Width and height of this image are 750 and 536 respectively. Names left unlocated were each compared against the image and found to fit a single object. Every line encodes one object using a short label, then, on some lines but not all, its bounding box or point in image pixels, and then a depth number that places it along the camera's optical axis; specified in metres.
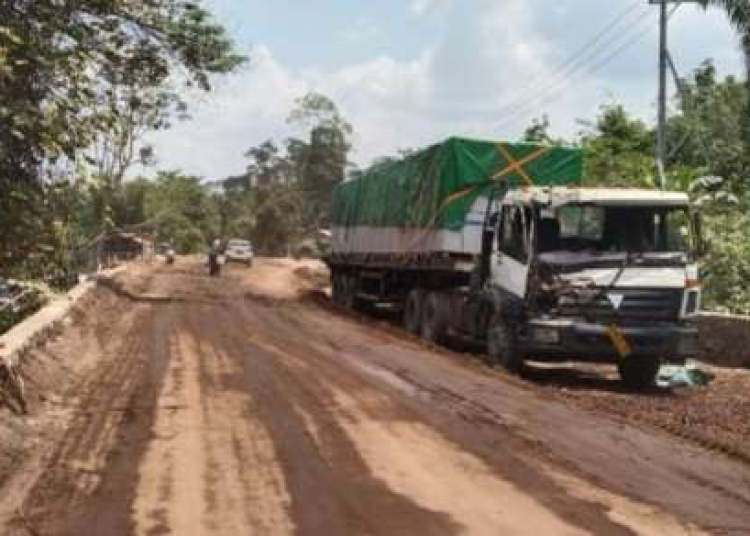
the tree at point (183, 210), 111.88
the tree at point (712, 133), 44.41
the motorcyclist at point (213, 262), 58.34
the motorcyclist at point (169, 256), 82.94
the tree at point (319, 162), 116.62
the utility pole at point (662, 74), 34.31
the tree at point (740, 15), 32.16
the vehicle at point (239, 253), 76.74
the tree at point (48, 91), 15.29
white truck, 17.45
